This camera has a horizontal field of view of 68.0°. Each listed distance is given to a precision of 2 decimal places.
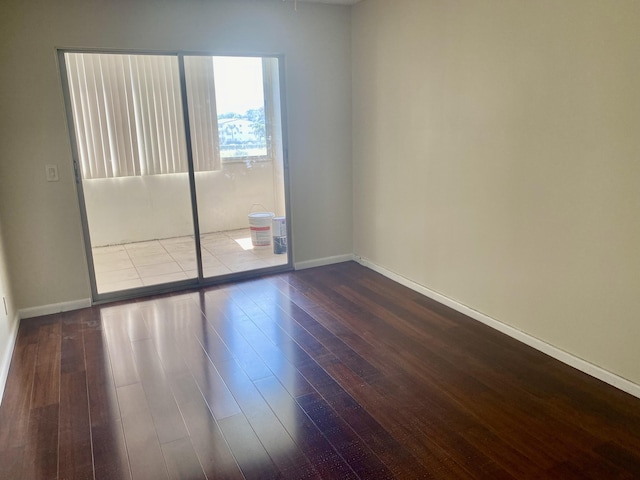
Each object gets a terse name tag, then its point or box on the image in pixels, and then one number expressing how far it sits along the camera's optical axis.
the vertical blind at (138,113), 3.98
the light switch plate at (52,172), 3.87
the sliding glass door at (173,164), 4.06
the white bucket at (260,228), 4.80
